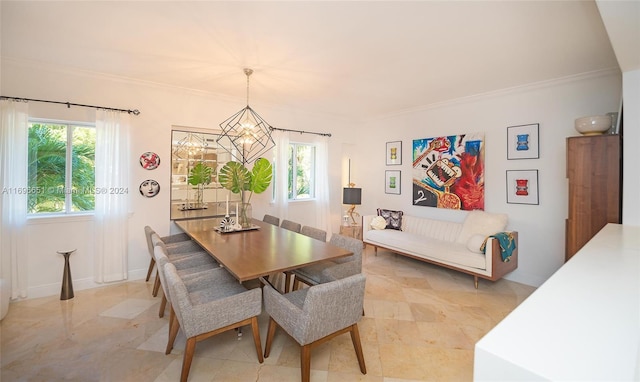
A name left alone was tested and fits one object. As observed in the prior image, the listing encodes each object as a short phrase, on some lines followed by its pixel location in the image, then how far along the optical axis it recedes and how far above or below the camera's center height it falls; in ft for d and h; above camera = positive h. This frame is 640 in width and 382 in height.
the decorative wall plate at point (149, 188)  11.96 +0.03
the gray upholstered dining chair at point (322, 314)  5.37 -2.62
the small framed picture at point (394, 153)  16.75 +2.39
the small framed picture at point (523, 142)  11.66 +2.21
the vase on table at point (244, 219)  10.65 -1.18
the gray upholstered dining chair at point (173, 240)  11.11 -2.12
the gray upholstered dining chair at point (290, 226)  11.39 -1.55
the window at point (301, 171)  17.04 +1.22
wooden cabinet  8.41 +0.20
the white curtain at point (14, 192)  9.31 -0.15
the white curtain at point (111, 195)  10.84 -0.27
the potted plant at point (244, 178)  10.98 +0.46
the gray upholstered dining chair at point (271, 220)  12.46 -1.43
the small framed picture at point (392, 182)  16.89 +0.55
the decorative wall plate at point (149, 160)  11.91 +1.27
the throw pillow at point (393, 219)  15.75 -1.65
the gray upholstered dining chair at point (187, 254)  9.02 -2.33
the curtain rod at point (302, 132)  15.29 +3.55
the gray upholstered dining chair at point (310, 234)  9.79 -1.68
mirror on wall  12.82 +0.78
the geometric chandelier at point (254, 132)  14.00 +2.86
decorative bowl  8.77 +2.25
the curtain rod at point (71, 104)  9.52 +3.24
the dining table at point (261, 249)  6.33 -1.71
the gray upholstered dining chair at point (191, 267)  7.47 -2.46
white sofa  10.99 -2.47
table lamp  17.12 -0.35
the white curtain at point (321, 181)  17.30 +0.58
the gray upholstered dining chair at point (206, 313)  5.58 -2.71
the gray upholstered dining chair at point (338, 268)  8.36 -2.48
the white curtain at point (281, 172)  15.40 +1.01
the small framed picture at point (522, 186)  11.73 +0.25
